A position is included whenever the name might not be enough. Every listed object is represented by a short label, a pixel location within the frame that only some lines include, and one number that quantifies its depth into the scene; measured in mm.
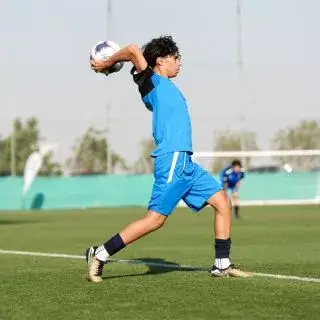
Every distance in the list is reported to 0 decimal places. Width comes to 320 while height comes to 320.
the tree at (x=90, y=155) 49188
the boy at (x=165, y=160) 9602
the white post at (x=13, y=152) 47656
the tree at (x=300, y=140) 48031
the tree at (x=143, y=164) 48062
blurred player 32281
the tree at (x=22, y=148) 50344
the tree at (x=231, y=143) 47688
